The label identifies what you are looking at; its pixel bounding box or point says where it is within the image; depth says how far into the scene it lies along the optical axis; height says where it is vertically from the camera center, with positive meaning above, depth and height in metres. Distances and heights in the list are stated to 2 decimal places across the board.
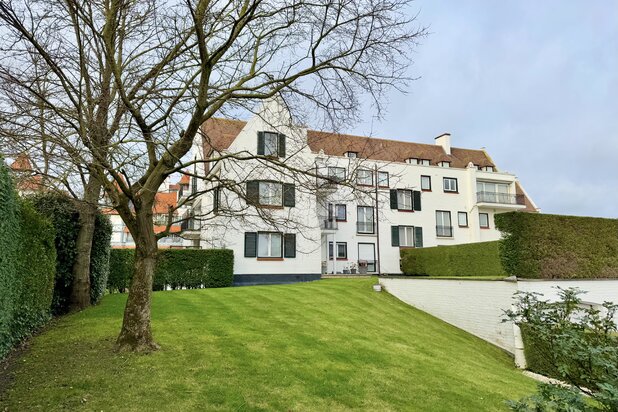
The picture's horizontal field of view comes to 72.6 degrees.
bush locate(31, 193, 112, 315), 10.52 +0.64
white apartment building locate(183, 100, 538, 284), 24.94 +3.79
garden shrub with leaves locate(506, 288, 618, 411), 3.37 -0.78
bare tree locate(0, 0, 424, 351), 6.56 +3.41
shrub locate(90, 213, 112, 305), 13.53 +0.41
